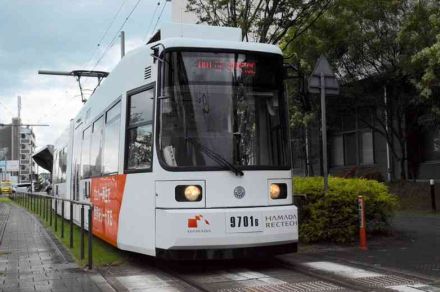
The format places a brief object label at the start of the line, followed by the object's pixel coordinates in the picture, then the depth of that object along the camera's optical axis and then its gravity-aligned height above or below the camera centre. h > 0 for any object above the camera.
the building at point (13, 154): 91.38 +7.91
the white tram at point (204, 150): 8.09 +0.55
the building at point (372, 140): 22.11 +1.99
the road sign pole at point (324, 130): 10.77 +1.02
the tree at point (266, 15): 15.05 +4.46
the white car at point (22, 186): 69.29 +0.69
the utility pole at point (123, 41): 25.11 +6.23
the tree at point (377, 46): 19.28 +4.76
